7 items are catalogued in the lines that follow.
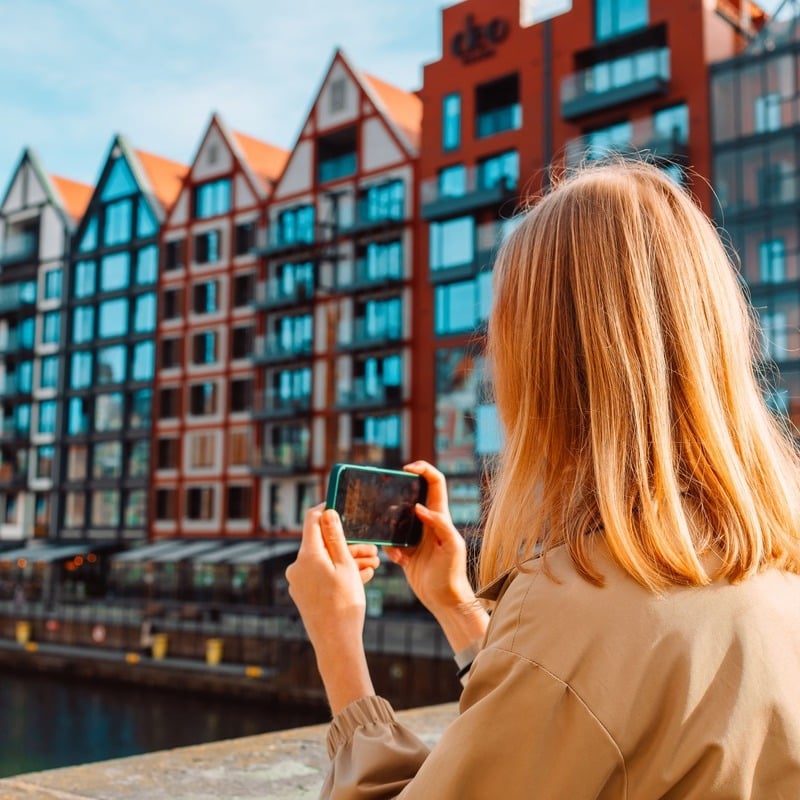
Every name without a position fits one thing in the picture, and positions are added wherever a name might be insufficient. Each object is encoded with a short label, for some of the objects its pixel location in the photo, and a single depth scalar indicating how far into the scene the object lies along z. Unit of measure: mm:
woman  1271
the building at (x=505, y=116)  30062
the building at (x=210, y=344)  42219
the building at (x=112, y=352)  45438
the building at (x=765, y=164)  26828
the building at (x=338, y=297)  37094
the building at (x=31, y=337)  48438
